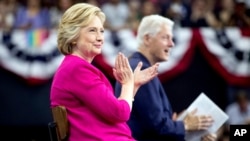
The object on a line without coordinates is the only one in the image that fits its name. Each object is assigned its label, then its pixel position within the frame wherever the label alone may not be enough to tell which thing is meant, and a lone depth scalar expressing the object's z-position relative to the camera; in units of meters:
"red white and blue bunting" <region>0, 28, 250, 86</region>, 17.59
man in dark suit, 8.95
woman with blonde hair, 6.89
